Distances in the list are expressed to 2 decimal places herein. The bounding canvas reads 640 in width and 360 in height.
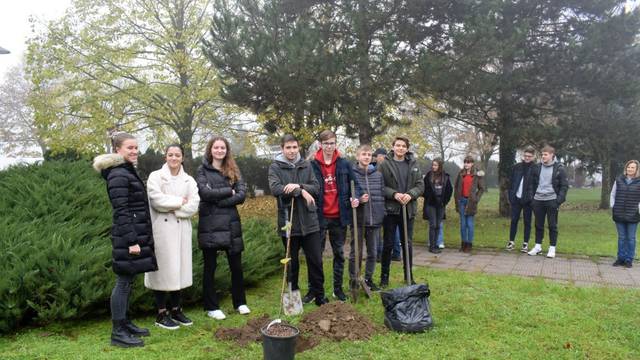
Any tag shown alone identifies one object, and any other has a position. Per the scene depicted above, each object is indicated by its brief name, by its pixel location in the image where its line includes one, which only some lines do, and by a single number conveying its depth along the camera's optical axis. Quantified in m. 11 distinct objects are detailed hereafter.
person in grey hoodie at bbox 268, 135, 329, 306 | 4.83
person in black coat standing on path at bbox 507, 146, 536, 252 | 8.30
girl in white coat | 4.37
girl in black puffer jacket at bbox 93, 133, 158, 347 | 3.96
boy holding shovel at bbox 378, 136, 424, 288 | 5.99
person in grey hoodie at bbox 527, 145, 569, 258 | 7.96
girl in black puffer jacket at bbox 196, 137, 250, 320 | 4.62
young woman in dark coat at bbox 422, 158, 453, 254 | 8.45
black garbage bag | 4.30
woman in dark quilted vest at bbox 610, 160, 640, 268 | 7.27
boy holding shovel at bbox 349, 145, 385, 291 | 5.54
